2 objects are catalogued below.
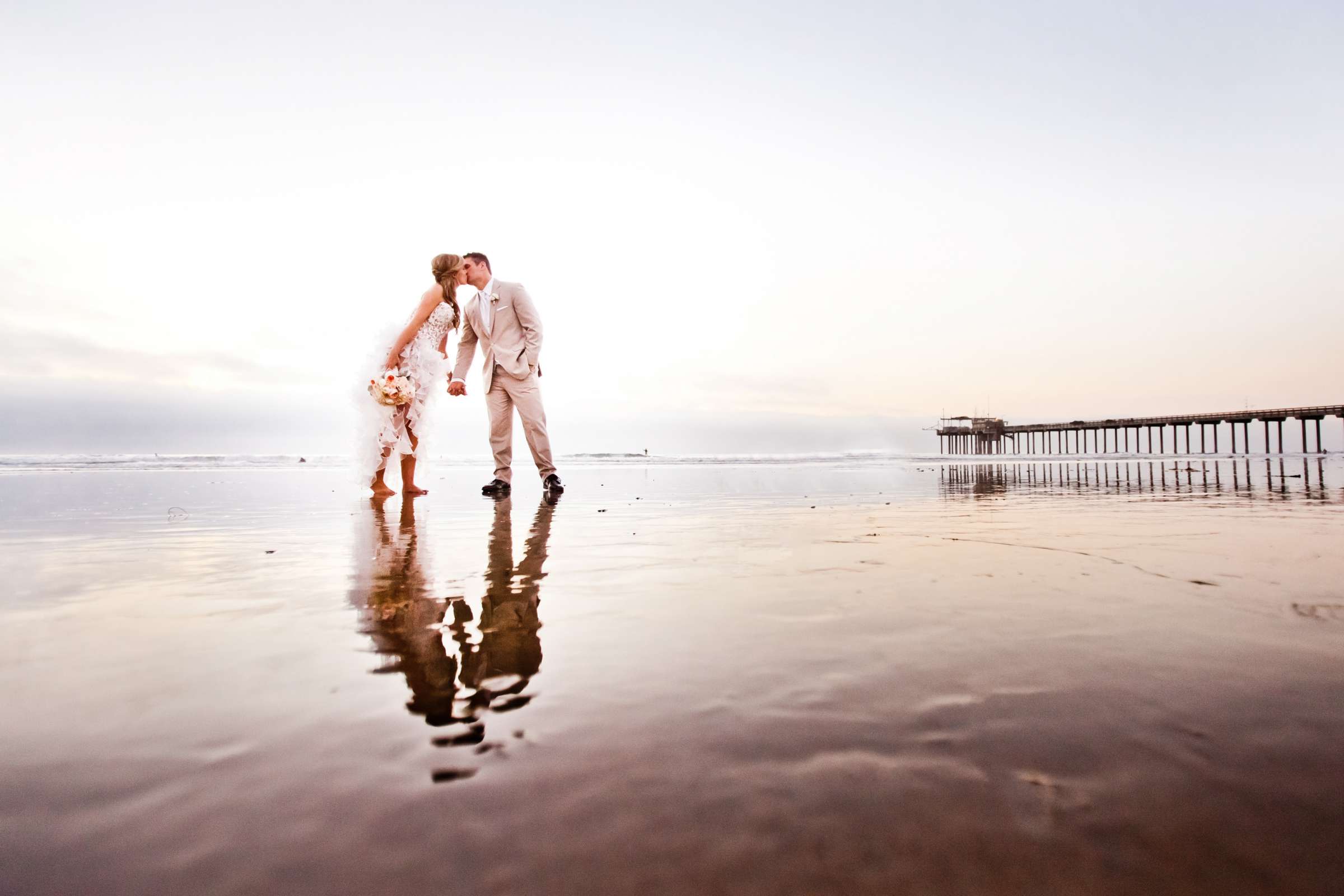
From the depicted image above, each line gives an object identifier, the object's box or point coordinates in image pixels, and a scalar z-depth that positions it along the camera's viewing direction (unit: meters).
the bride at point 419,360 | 7.18
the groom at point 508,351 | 7.32
